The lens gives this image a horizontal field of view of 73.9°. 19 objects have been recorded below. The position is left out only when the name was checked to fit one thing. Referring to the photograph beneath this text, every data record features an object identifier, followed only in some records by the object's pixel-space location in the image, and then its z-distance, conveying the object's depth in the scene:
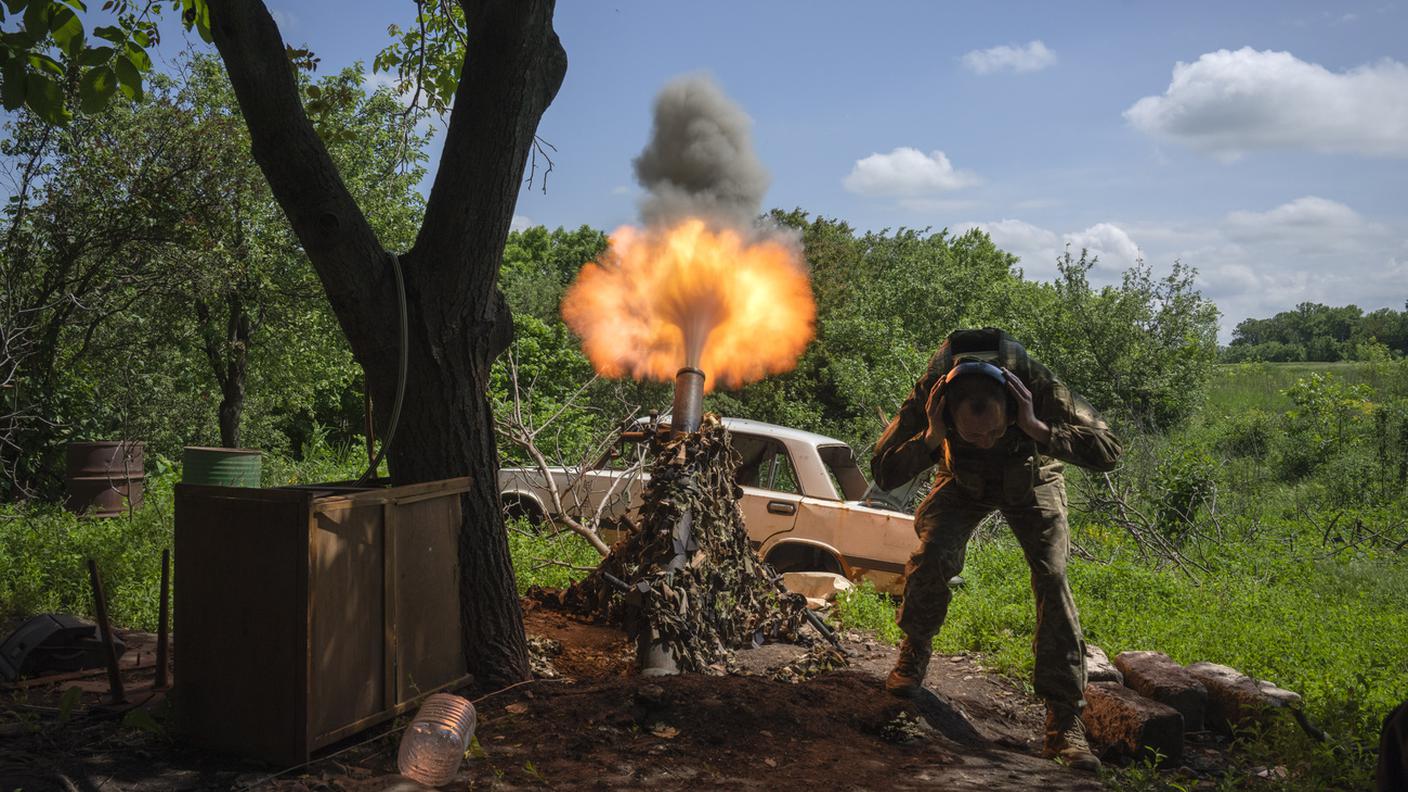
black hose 4.25
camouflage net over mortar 5.61
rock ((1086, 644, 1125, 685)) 5.86
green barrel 10.55
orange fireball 7.22
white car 7.91
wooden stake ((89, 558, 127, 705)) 4.29
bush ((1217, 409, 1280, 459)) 20.58
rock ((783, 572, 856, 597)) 7.61
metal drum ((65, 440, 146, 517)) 11.82
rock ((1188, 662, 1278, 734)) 5.38
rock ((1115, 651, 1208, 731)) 5.46
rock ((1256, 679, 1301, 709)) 5.36
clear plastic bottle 3.46
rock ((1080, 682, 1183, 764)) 4.87
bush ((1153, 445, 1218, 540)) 11.61
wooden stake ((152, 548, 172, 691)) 4.48
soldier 4.81
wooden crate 3.43
